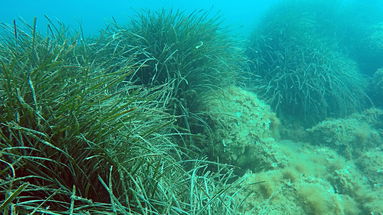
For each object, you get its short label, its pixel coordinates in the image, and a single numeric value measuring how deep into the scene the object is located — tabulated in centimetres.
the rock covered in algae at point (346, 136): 481
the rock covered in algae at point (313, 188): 293
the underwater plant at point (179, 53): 365
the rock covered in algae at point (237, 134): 359
